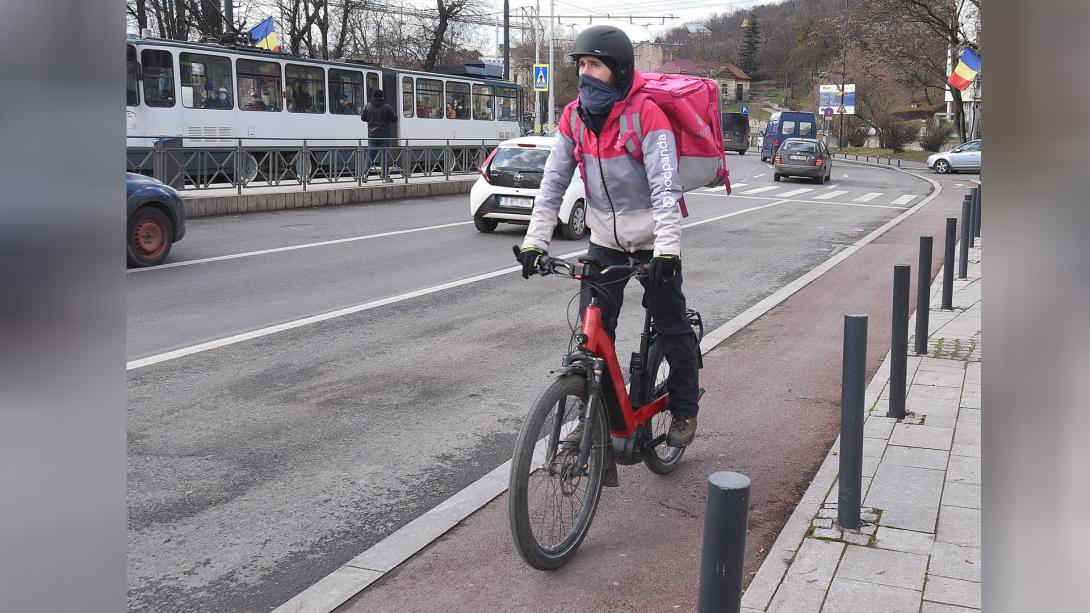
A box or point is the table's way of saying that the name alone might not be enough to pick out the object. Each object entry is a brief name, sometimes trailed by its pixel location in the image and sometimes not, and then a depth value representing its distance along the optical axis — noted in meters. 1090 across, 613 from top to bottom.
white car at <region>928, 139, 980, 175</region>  40.06
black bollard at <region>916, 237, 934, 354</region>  6.70
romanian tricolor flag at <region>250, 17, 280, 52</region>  28.27
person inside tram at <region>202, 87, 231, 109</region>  22.31
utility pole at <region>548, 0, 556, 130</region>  44.69
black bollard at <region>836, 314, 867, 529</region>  3.90
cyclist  3.79
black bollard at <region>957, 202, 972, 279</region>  10.82
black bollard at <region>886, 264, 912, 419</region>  5.39
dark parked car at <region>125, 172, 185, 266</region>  10.85
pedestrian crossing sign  36.50
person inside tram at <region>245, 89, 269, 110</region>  23.44
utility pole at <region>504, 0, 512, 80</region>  39.06
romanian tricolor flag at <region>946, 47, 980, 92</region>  23.92
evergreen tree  142.00
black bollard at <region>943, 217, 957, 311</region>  9.01
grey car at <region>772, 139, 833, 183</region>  31.77
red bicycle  3.45
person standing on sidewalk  21.80
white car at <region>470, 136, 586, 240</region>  15.06
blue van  54.66
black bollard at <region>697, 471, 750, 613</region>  1.91
